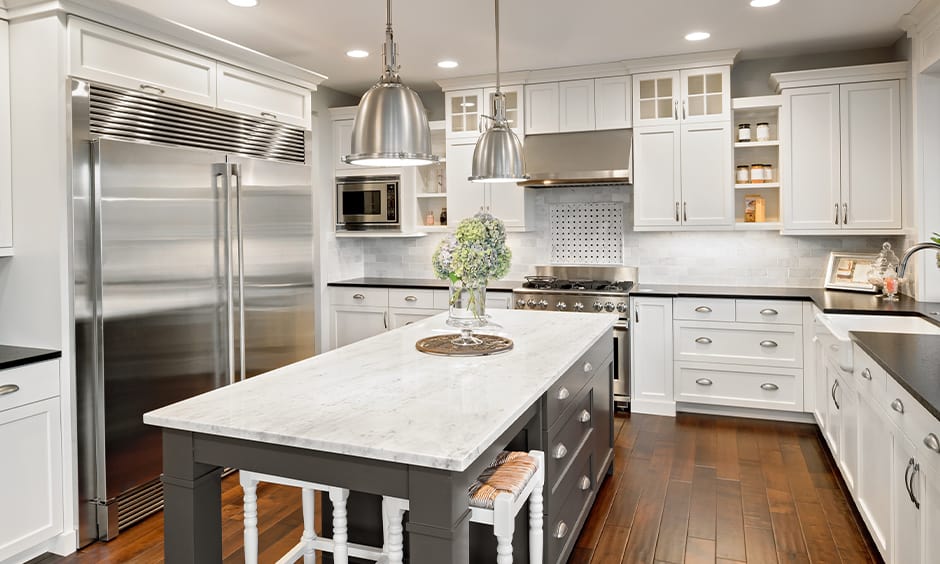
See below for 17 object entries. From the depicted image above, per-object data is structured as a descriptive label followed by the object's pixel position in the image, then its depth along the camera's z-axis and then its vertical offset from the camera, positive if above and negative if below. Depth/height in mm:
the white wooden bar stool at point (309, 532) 2004 -846
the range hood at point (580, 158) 5023 +909
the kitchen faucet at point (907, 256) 2910 +60
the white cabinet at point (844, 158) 4477 +790
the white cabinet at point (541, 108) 5298 +1356
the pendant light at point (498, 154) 2943 +548
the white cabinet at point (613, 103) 5105 +1344
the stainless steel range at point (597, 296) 4871 -175
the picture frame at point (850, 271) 4613 -9
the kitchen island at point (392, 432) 1527 -406
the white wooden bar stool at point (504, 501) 1767 -644
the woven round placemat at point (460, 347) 2637 -301
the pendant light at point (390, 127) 1907 +438
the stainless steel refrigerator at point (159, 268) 2965 +53
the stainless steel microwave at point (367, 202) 5773 +662
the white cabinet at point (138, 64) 2934 +1064
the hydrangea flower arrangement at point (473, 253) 2586 +85
